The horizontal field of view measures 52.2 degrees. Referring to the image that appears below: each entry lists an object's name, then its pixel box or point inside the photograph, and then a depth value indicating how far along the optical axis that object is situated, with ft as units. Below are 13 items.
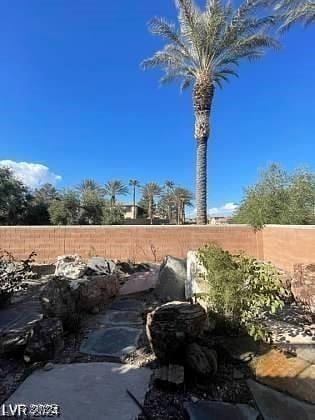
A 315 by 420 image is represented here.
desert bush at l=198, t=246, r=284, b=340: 13.23
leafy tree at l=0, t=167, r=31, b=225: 79.66
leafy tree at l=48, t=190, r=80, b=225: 89.97
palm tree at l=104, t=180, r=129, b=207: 143.13
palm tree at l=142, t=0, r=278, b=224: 44.52
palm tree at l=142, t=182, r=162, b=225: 153.84
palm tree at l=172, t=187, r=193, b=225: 157.07
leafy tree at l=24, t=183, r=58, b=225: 87.35
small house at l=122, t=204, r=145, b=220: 162.28
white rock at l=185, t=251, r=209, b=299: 15.90
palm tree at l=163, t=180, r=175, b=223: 162.12
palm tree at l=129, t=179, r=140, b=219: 177.47
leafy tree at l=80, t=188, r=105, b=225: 98.48
